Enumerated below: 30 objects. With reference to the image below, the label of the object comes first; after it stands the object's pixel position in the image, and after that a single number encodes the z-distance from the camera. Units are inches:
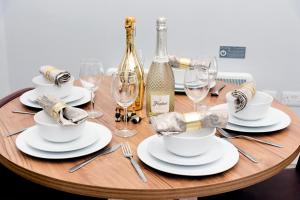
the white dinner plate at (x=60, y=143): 43.6
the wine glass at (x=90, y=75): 56.5
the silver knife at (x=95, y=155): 41.3
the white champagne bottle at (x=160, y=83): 53.1
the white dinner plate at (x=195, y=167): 39.9
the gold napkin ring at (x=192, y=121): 41.4
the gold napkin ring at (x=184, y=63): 65.8
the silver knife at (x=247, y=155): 43.6
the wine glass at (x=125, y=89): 49.9
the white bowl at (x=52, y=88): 56.3
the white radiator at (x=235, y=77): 96.1
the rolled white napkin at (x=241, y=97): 49.7
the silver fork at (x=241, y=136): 47.8
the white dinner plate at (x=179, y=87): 66.4
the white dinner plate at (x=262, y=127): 50.4
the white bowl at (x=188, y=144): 40.5
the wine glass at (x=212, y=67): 62.8
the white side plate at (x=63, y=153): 42.9
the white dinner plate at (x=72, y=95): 59.3
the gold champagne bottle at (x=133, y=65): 58.5
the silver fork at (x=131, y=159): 40.0
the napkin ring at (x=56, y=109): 43.6
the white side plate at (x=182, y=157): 41.0
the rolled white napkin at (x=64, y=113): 43.1
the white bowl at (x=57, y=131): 43.3
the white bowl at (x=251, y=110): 51.2
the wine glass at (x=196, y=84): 54.3
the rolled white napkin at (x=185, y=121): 40.6
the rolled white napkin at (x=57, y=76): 56.1
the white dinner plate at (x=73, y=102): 58.6
